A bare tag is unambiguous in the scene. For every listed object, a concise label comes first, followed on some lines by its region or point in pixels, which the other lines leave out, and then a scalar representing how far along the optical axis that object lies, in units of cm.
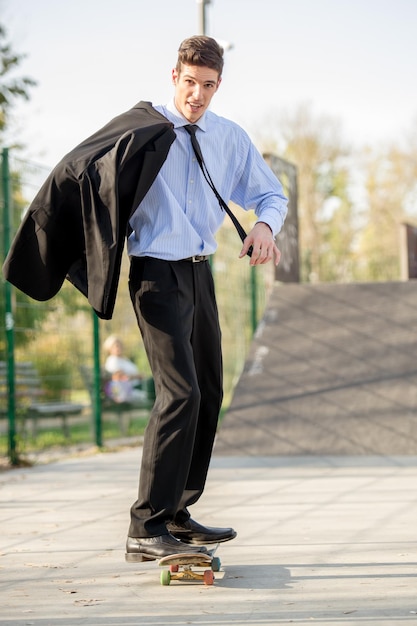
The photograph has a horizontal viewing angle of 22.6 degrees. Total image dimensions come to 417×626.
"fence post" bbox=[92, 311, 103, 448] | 955
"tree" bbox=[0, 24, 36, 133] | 1351
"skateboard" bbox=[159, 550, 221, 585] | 369
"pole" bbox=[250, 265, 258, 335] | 1336
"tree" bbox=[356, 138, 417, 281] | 4134
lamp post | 1432
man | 384
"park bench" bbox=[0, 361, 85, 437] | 925
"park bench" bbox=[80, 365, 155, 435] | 1192
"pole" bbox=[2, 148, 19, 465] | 804
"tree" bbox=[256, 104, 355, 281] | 4216
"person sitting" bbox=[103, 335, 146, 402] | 1302
